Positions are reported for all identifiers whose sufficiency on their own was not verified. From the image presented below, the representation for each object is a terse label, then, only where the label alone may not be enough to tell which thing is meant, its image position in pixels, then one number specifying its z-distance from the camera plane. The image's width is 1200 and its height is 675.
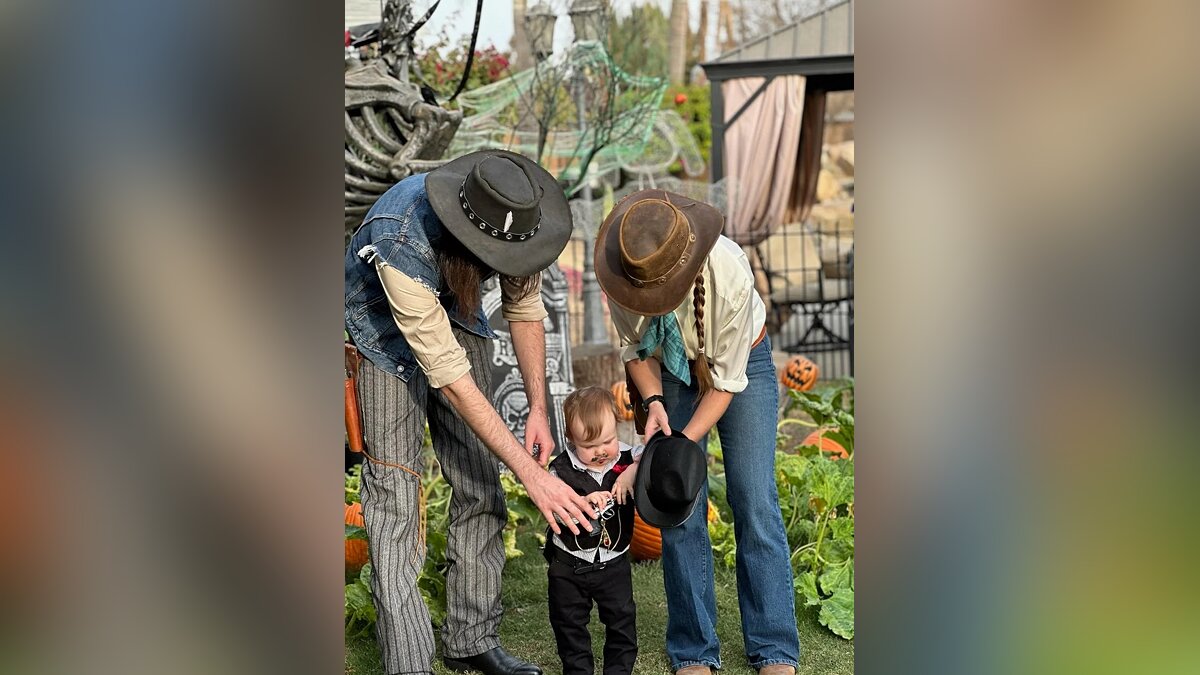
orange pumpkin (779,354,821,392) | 7.25
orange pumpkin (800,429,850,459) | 5.69
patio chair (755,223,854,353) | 12.49
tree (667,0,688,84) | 23.72
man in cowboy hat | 2.93
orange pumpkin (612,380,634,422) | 6.40
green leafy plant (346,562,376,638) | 3.88
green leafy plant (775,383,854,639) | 4.13
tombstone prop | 6.61
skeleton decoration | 5.45
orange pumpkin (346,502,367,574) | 4.27
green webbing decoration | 9.58
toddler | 3.27
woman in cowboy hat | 2.97
